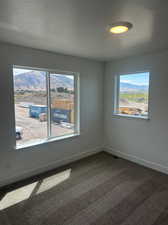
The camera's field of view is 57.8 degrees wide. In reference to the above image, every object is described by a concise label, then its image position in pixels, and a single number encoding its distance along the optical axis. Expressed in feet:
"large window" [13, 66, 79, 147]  9.71
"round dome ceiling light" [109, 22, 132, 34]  6.08
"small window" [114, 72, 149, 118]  11.36
